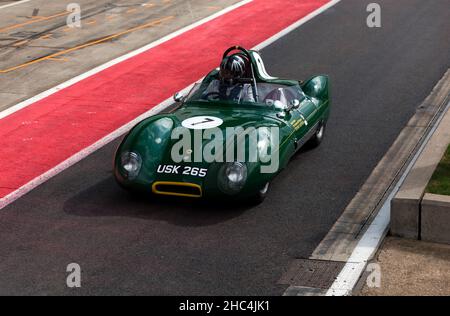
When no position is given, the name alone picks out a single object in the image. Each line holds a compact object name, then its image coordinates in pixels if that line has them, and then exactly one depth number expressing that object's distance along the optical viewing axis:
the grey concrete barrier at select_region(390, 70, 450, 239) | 10.77
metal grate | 9.84
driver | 13.36
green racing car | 11.59
